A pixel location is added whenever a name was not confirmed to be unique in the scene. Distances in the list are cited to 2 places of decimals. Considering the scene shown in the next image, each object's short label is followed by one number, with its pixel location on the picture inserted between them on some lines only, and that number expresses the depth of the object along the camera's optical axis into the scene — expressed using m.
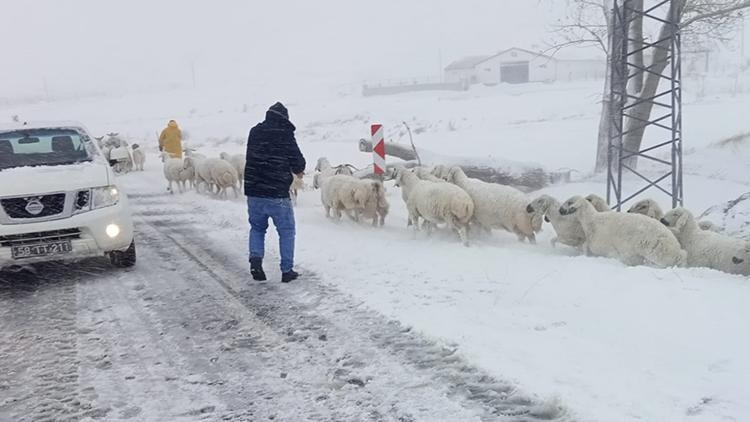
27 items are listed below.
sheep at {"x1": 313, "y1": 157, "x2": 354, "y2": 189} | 12.57
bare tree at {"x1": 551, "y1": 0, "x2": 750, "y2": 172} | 15.45
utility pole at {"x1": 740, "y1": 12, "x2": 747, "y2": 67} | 16.30
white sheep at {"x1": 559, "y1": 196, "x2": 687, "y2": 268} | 6.95
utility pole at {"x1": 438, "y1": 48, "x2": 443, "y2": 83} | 94.21
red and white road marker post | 11.65
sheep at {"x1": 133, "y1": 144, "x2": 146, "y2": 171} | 22.18
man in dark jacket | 6.82
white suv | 6.70
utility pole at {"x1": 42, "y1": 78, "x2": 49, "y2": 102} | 87.90
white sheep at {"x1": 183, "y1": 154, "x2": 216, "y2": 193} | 14.66
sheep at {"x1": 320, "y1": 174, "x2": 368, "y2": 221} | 10.42
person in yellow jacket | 18.98
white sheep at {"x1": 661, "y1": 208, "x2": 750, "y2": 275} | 6.89
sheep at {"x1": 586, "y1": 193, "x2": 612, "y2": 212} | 8.68
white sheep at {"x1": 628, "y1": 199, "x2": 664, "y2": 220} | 8.50
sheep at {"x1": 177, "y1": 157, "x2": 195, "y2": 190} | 15.54
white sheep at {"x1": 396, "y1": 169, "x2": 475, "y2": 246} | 8.74
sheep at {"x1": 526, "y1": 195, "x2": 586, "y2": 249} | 8.30
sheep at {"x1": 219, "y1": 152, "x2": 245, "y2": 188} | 14.85
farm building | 71.94
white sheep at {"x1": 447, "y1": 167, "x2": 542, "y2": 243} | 8.74
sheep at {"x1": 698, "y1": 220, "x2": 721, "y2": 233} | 8.26
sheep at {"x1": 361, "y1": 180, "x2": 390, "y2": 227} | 10.26
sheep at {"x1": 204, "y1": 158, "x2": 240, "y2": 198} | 14.17
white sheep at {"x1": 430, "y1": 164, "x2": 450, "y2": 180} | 10.75
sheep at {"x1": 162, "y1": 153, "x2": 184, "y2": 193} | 15.78
